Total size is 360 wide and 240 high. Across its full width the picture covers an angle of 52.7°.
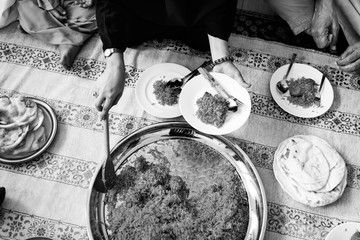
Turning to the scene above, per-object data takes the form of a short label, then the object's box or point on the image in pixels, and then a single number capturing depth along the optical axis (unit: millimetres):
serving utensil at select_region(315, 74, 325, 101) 1571
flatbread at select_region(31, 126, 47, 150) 1441
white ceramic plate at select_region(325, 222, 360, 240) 1298
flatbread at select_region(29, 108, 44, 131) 1458
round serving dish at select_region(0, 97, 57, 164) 1409
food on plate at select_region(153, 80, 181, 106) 1527
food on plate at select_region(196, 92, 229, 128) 1387
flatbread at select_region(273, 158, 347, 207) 1357
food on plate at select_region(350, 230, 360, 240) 1277
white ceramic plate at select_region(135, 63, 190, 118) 1520
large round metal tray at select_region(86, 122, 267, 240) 1301
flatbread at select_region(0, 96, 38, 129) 1421
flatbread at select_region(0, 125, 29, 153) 1394
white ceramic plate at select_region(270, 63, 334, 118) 1546
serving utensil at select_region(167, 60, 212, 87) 1562
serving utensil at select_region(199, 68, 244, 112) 1418
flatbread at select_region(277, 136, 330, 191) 1360
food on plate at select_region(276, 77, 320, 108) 1556
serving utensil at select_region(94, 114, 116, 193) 1317
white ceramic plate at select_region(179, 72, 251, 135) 1390
